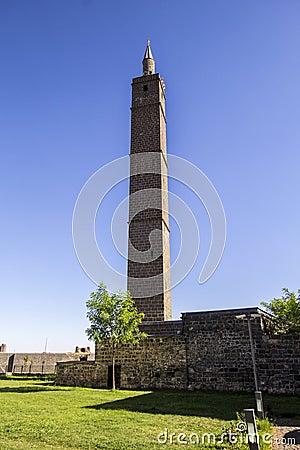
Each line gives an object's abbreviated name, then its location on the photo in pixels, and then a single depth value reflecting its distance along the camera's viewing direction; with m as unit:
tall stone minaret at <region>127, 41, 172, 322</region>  19.28
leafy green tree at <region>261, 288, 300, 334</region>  15.47
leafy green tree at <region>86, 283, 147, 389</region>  15.41
